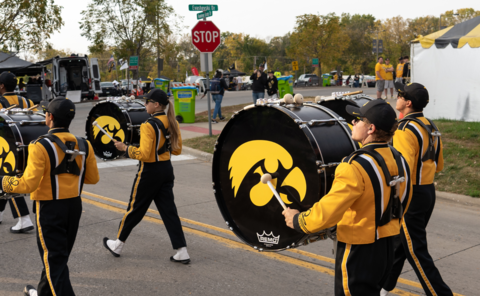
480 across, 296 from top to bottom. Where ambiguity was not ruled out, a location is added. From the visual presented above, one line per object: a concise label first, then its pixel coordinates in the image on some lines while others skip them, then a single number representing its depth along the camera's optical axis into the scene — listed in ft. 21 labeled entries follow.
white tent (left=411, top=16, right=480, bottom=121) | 41.45
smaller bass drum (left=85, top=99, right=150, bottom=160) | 20.57
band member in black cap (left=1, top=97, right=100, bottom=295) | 12.27
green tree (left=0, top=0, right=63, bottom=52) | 77.05
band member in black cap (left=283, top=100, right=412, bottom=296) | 9.22
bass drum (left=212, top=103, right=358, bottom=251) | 10.50
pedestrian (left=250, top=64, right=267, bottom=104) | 54.13
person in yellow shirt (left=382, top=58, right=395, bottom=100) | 63.25
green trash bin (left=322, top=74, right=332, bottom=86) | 176.65
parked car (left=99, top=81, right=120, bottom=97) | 130.52
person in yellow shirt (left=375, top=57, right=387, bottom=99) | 62.44
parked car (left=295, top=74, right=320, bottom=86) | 177.99
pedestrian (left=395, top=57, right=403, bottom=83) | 61.74
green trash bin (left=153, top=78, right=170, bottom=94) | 99.10
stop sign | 41.14
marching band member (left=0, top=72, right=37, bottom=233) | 20.51
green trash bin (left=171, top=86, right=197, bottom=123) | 55.72
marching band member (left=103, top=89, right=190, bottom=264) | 16.60
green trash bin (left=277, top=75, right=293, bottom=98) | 73.67
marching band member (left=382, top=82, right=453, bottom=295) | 12.89
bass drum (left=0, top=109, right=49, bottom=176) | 16.14
